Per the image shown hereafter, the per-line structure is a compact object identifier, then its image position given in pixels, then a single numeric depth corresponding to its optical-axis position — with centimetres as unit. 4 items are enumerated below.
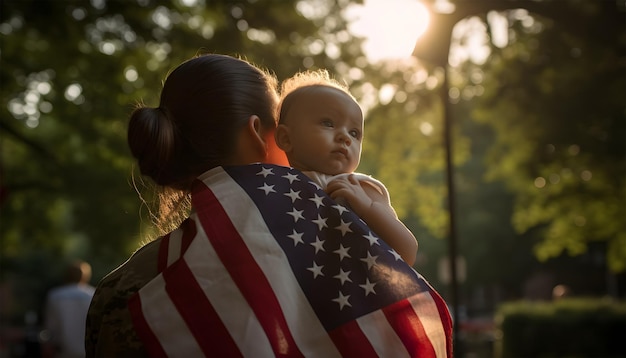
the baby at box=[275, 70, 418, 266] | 253
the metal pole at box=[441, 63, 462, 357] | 1092
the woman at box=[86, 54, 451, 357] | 219
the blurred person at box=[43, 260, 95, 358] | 997
